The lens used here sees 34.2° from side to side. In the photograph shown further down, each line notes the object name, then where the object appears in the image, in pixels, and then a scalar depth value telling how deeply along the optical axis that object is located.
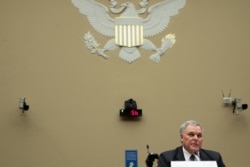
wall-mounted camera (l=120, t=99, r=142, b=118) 6.43
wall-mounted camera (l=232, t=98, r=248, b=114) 6.50
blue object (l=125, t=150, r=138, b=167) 5.34
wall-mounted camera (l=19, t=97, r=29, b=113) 6.25
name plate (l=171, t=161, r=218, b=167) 3.12
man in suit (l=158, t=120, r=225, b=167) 3.62
